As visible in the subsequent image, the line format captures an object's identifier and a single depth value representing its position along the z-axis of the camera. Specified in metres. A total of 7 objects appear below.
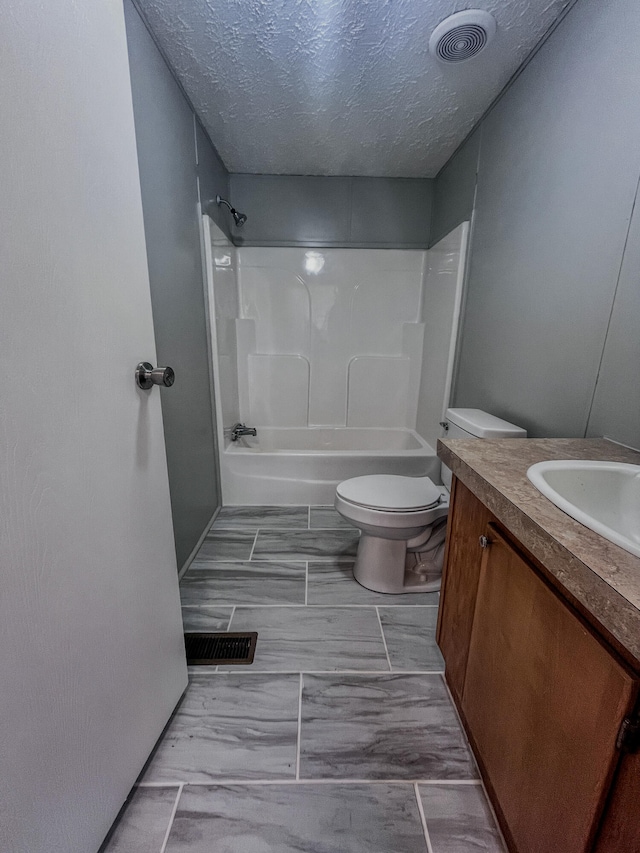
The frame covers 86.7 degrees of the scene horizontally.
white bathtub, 2.34
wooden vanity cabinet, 0.49
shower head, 2.33
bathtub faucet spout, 2.57
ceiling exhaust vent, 1.20
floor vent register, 1.27
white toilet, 1.51
